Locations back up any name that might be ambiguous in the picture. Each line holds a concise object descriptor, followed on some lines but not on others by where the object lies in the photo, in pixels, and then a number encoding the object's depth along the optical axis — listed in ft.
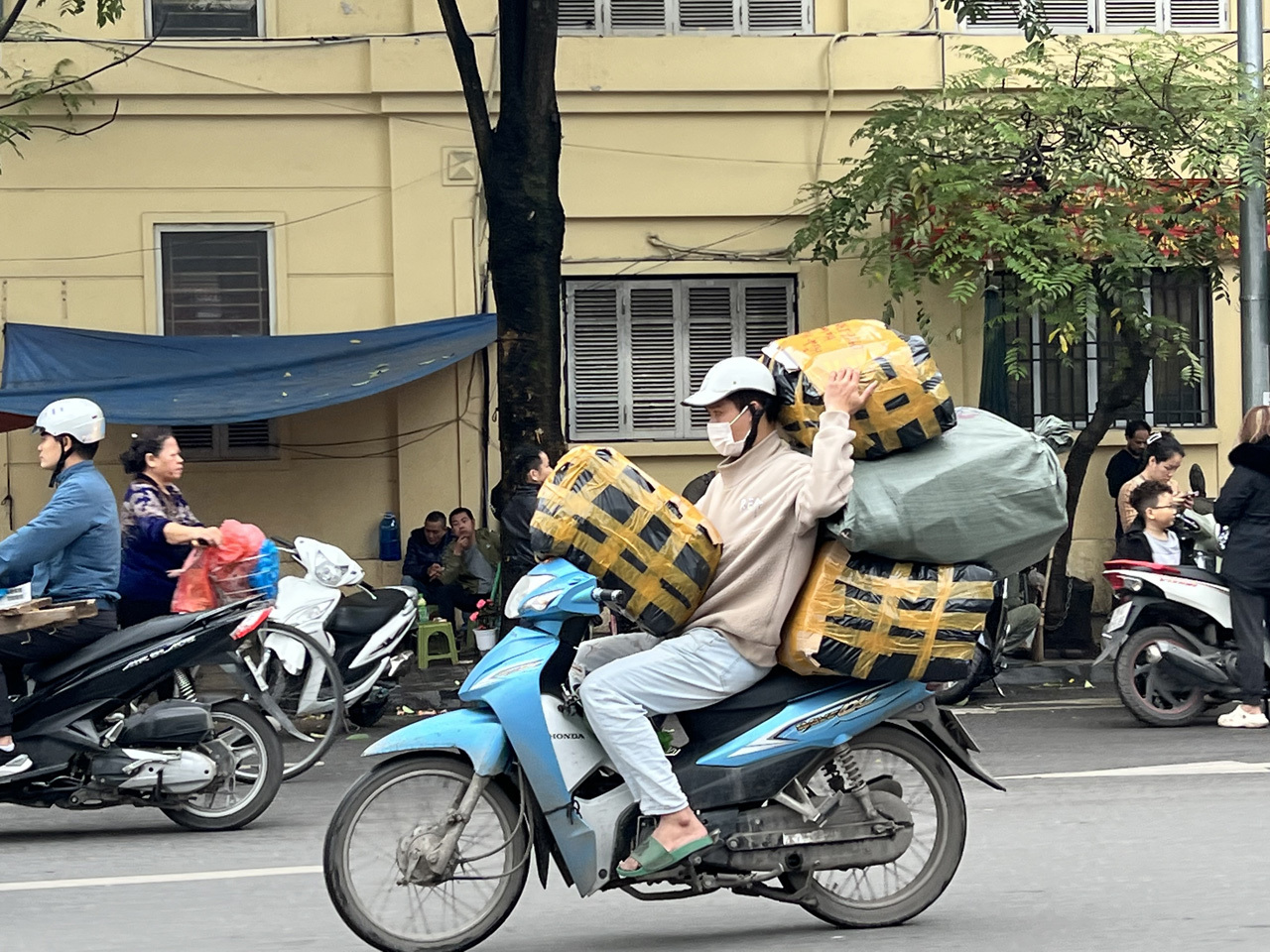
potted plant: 43.39
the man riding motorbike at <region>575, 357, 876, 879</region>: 16.93
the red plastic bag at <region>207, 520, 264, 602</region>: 28.02
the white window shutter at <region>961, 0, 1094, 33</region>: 53.62
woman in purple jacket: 28.37
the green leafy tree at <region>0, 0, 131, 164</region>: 48.06
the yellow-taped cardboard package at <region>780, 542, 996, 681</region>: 17.21
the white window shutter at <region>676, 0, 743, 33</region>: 52.03
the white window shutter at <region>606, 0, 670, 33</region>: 51.55
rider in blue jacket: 24.04
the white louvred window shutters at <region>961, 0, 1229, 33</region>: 53.67
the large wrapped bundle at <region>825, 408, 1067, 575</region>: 17.08
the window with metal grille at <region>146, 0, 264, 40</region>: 50.44
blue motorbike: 17.02
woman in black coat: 32.89
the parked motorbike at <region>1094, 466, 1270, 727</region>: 33.76
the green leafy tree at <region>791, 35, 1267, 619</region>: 43.32
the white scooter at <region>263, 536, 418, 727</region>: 33.32
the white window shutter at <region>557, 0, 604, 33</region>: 51.31
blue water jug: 50.62
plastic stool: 45.21
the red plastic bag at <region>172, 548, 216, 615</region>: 28.27
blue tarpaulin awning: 43.91
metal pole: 44.60
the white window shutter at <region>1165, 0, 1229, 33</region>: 54.03
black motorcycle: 24.39
